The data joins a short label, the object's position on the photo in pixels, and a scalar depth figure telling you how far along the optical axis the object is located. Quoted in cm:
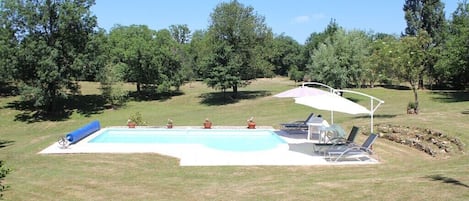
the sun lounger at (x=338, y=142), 1512
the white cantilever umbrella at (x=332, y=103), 1559
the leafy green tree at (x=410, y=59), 2345
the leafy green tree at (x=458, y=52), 3600
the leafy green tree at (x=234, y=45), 4262
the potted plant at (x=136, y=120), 2576
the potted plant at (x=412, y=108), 2489
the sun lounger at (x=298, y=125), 2111
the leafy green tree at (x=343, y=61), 3853
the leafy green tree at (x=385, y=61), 2408
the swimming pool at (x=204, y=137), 1886
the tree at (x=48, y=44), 3691
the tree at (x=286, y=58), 8928
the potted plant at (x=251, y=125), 2338
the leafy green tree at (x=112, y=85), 4050
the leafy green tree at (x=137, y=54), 4628
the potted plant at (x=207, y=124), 2333
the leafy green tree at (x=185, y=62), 4983
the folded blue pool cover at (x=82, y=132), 1784
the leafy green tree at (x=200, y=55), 4429
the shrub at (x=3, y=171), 453
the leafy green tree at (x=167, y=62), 4653
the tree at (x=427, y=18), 5044
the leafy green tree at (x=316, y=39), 5855
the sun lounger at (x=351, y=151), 1435
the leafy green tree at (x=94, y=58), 3934
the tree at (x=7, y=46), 3669
